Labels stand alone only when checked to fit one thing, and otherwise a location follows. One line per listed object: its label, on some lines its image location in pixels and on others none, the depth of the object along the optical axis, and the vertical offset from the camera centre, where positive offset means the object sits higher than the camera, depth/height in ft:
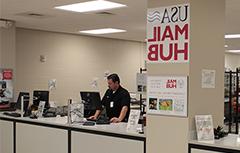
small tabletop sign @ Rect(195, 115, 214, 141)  11.82 -1.61
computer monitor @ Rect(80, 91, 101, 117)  18.75 -1.12
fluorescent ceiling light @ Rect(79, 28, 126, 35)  30.81 +3.90
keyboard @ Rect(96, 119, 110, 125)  16.22 -1.91
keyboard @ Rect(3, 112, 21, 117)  19.17 -1.90
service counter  13.58 -2.44
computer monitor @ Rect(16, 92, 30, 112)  19.49 -1.18
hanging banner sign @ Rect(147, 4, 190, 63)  11.97 +1.43
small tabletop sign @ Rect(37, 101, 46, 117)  18.53 -1.51
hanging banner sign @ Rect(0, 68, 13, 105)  25.88 -0.53
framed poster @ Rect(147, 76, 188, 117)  11.97 -0.58
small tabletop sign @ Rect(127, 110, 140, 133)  13.82 -1.63
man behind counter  18.84 -1.19
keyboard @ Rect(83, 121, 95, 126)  15.58 -1.90
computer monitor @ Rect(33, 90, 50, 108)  19.92 -1.04
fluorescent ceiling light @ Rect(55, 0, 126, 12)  19.73 +3.91
